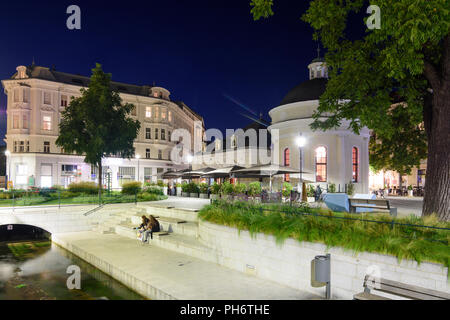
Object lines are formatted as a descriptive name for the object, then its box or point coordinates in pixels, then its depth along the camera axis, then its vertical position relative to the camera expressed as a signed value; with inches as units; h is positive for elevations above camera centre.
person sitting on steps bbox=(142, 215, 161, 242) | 570.6 -111.4
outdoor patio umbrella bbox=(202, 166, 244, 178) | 1036.7 -22.4
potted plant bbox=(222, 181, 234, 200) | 970.0 -65.8
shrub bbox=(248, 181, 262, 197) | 932.7 -66.3
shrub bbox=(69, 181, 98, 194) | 1103.5 -73.0
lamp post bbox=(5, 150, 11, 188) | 1723.7 +7.0
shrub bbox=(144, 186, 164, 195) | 1160.2 -85.9
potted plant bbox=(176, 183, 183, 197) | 1291.2 -95.3
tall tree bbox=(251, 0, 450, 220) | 320.8 +130.1
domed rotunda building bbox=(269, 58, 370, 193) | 1235.9 +75.9
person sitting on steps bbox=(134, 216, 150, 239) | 582.9 -106.3
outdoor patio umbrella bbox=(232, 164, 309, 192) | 861.2 -12.9
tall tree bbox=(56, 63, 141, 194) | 1013.2 +139.8
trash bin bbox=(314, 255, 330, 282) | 299.0 -96.4
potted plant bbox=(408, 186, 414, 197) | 1444.4 -118.2
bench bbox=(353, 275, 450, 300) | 234.2 -97.0
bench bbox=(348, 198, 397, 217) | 454.0 -56.3
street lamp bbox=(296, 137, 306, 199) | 765.3 +60.9
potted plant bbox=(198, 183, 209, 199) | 1137.7 -86.6
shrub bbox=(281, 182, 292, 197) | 935.7 -69.5
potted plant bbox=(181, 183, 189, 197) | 1233.7 -90.8
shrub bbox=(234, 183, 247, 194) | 963.3 -65.9
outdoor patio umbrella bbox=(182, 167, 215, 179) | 1194.4 -24.1
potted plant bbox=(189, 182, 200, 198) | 1190.1 -88.7
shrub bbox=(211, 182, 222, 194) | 1065.5 -74.4
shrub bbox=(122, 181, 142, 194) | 1071.7 -70.7
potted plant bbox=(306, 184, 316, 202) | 964.0 -85.3
